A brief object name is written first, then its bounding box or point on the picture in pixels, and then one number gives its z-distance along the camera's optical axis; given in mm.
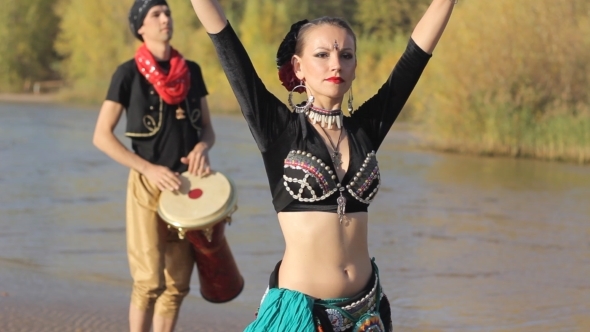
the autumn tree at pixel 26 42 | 57281
